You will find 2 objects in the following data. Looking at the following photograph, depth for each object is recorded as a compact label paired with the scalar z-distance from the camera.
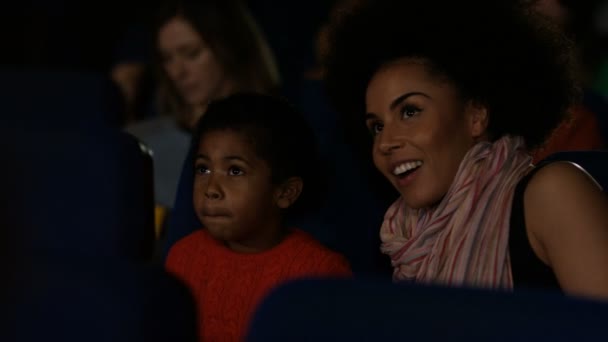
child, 2.37
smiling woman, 2.13
